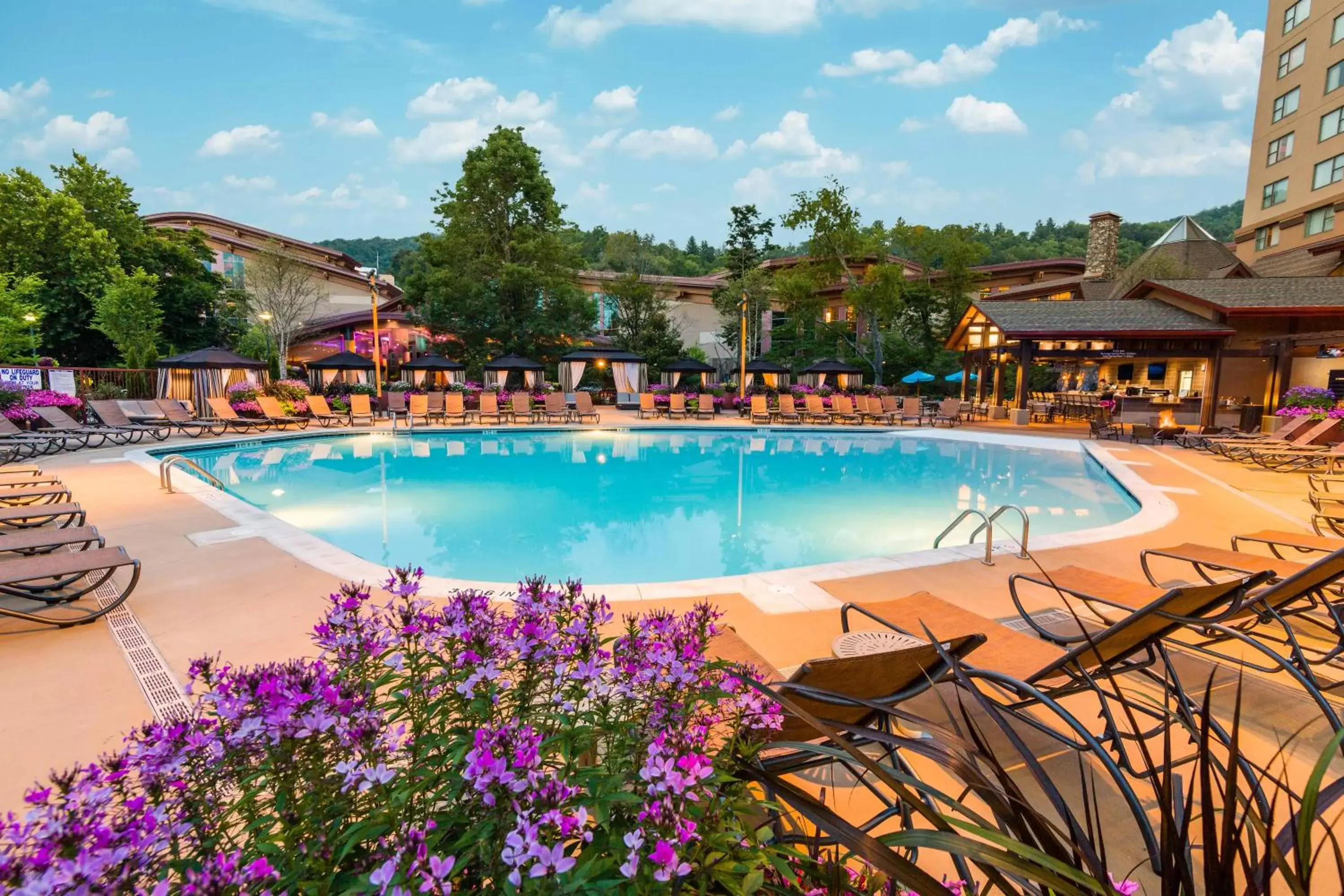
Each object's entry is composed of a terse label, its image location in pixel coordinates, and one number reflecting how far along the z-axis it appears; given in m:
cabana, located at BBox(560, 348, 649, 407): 23.33
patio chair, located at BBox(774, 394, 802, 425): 19.94
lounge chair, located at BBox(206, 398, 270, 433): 15.10
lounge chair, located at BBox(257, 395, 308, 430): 15.68
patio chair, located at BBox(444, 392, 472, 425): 18.53
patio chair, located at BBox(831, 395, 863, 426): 19.81
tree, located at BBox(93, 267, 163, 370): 18.81
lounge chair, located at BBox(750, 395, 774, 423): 19.42
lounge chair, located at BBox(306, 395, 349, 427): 17.69
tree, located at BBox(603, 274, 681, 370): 28.19
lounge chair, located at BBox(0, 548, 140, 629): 3.73
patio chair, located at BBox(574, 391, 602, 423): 20.02
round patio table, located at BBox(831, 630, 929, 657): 2.92
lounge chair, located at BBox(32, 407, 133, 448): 12.09
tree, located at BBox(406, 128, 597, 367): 25.73
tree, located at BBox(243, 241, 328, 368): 23.17
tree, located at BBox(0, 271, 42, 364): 16.83
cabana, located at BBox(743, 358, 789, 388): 23.52
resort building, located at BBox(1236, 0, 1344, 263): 22.47
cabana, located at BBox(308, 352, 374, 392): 20.31
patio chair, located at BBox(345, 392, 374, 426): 17.86
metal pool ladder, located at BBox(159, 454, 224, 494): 7.84
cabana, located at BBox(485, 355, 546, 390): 22.31
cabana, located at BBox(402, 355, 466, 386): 22.42
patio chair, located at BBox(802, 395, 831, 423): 19.91
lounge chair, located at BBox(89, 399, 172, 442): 13.48
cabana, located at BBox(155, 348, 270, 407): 16.83
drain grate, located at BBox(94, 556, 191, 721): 2.95
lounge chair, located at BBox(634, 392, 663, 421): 21.69
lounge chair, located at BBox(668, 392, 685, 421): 20.61
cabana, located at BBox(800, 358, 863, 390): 23.25
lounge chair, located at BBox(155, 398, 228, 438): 14.48
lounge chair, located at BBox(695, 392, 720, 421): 20.44
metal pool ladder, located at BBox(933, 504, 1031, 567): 4.85
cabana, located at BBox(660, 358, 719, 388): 23.73
